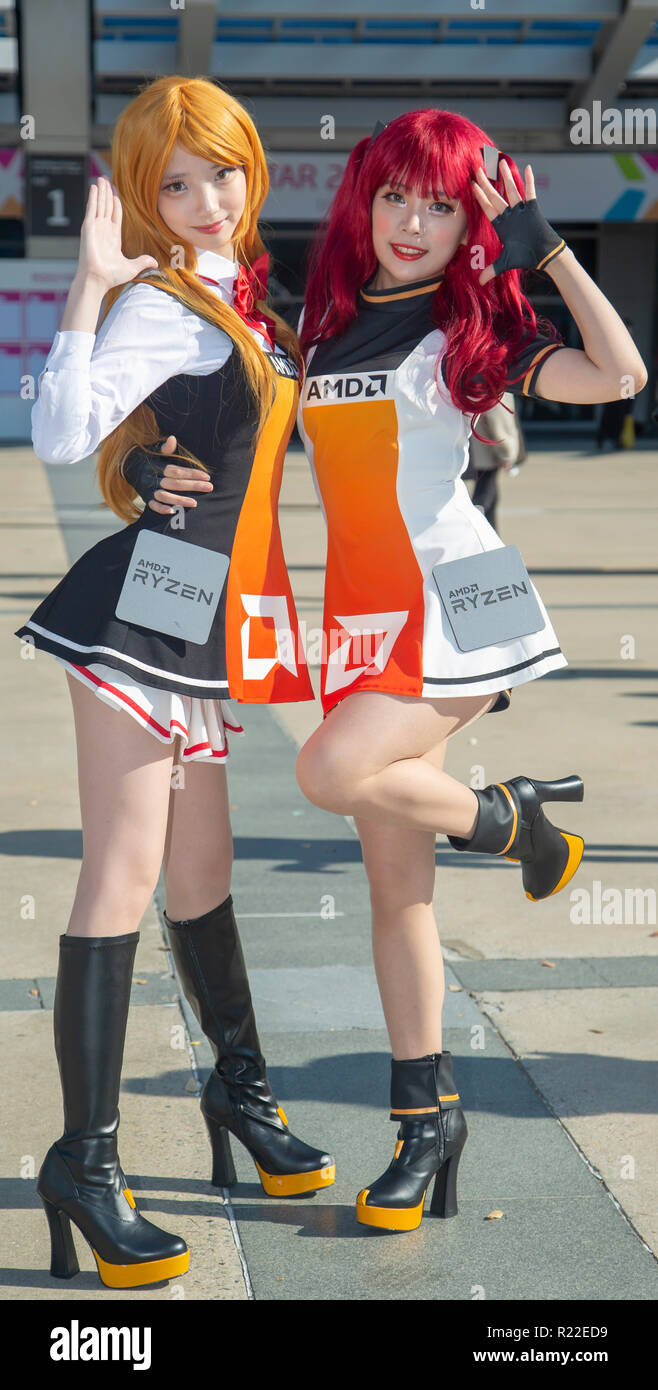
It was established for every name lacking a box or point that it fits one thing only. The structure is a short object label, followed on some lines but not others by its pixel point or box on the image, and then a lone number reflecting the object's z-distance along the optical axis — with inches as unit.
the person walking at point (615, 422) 839.7
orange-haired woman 91.7
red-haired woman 94.2
